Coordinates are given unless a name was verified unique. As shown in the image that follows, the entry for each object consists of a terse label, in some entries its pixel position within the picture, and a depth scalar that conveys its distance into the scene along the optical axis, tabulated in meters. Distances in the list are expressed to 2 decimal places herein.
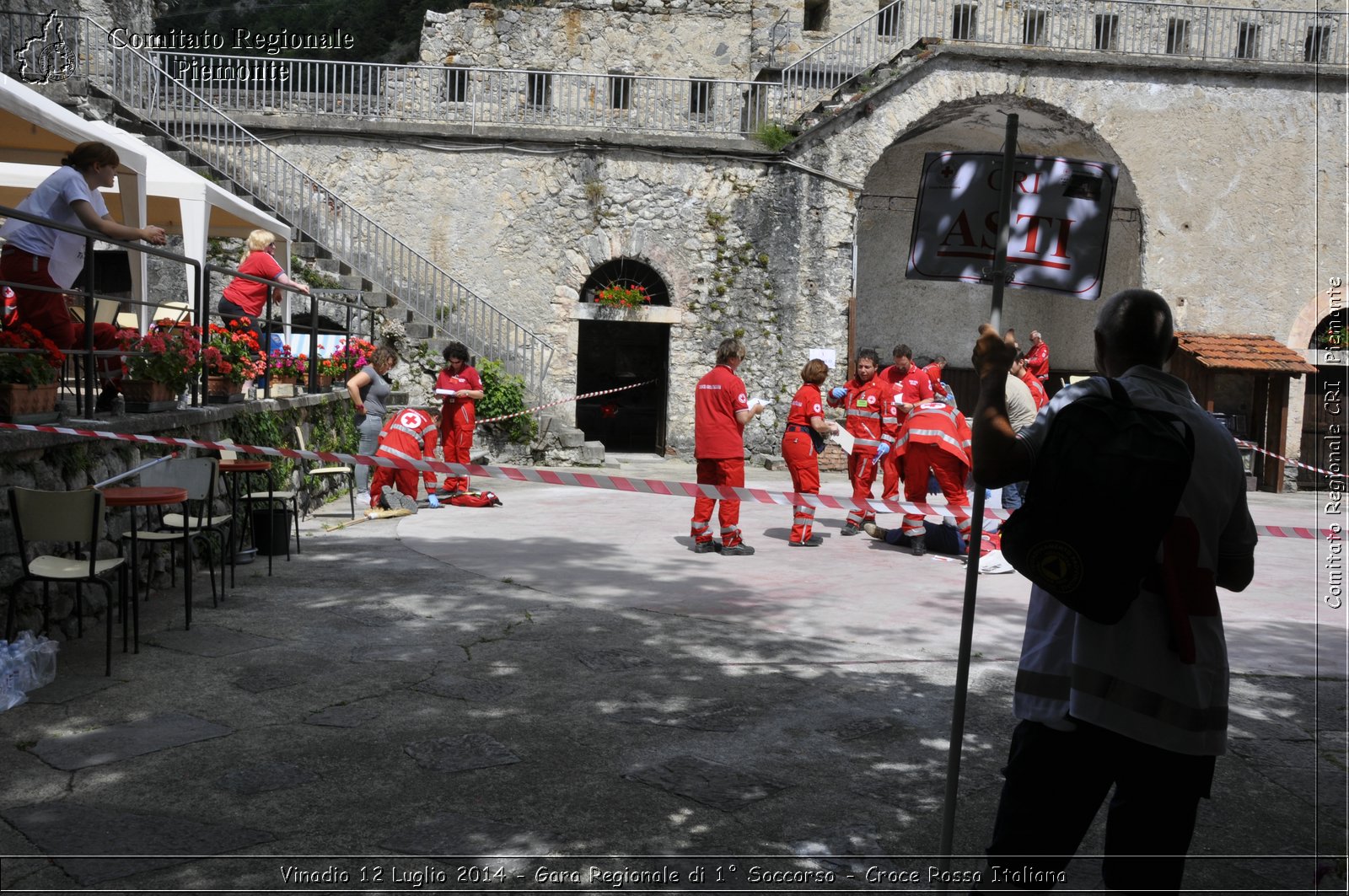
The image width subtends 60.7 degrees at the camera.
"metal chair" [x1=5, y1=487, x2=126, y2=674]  5.24
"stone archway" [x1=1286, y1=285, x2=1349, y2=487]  19.88
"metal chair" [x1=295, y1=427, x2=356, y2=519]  11.05
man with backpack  2.70
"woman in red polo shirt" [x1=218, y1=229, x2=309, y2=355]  10.77
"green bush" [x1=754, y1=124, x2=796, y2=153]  19.55
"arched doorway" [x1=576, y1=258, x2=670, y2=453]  20.12
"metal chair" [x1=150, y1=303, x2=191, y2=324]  8.70
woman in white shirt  6.55
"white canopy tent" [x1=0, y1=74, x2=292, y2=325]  8.84
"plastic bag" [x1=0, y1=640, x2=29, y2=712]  4.93
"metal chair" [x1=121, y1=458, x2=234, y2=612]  6.81
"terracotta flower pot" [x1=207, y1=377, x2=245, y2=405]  8.82
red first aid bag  12.35
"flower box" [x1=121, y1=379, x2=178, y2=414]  7.17
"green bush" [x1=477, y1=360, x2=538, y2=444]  17.95
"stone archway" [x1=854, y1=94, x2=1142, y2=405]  22.83
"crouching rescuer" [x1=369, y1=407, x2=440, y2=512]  11.36
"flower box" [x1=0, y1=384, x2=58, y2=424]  5.66
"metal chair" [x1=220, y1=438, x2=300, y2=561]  8.29
